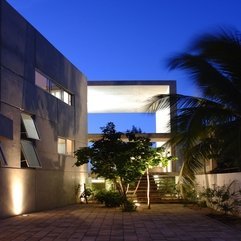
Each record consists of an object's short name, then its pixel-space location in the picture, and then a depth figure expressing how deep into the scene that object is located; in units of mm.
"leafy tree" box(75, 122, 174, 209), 11077
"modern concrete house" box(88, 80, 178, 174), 16914
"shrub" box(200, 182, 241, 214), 8945
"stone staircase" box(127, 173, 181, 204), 14223
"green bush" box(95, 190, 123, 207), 11854
